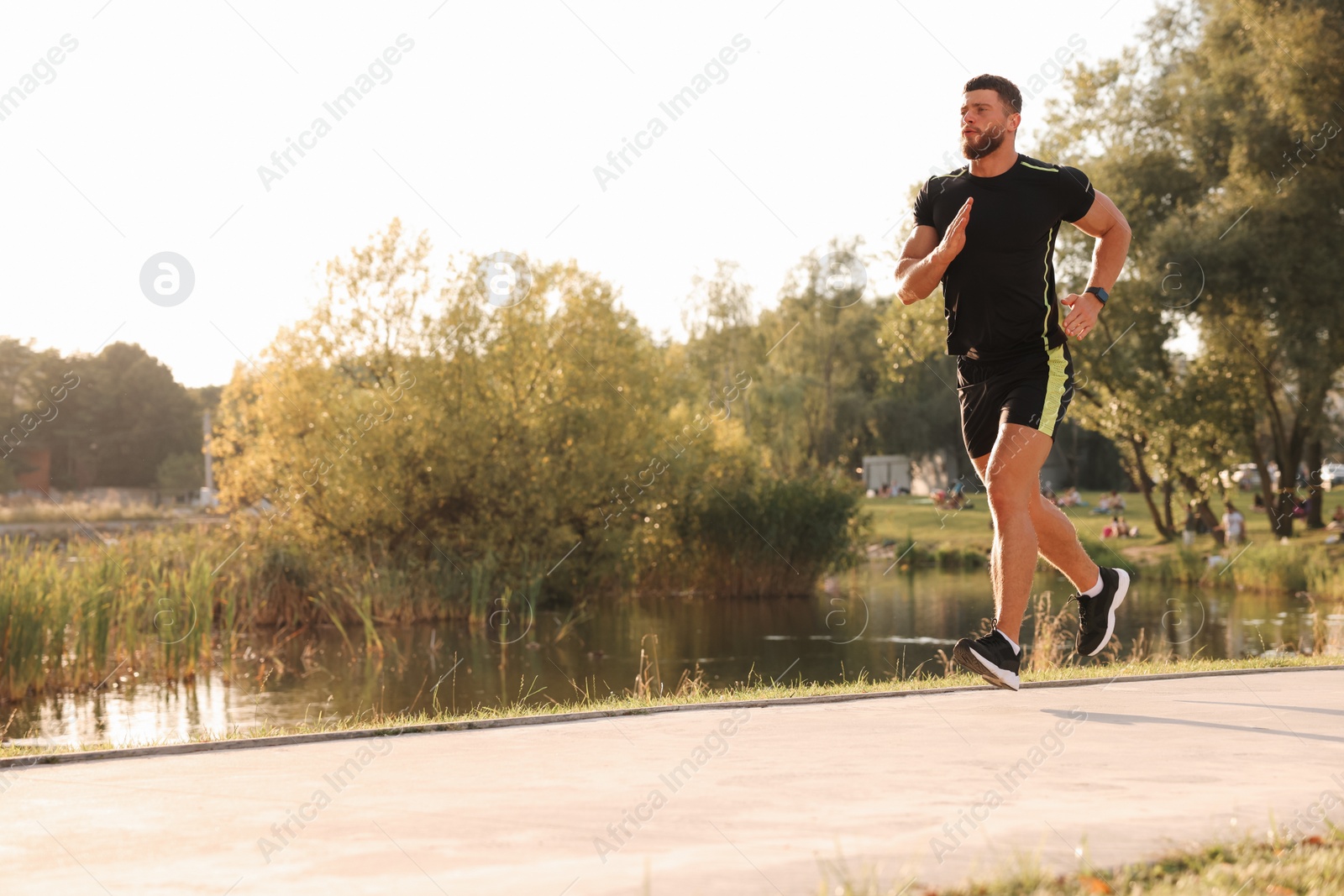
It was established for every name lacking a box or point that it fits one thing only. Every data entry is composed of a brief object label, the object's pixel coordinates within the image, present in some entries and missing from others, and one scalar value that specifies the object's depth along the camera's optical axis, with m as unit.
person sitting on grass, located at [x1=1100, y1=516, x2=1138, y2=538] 38.72
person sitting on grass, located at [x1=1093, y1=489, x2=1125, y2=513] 45.31
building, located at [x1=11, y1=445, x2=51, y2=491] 61.75
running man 5.38
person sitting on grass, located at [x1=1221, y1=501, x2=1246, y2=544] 32.12
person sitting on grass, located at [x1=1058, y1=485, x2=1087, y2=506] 48.41
